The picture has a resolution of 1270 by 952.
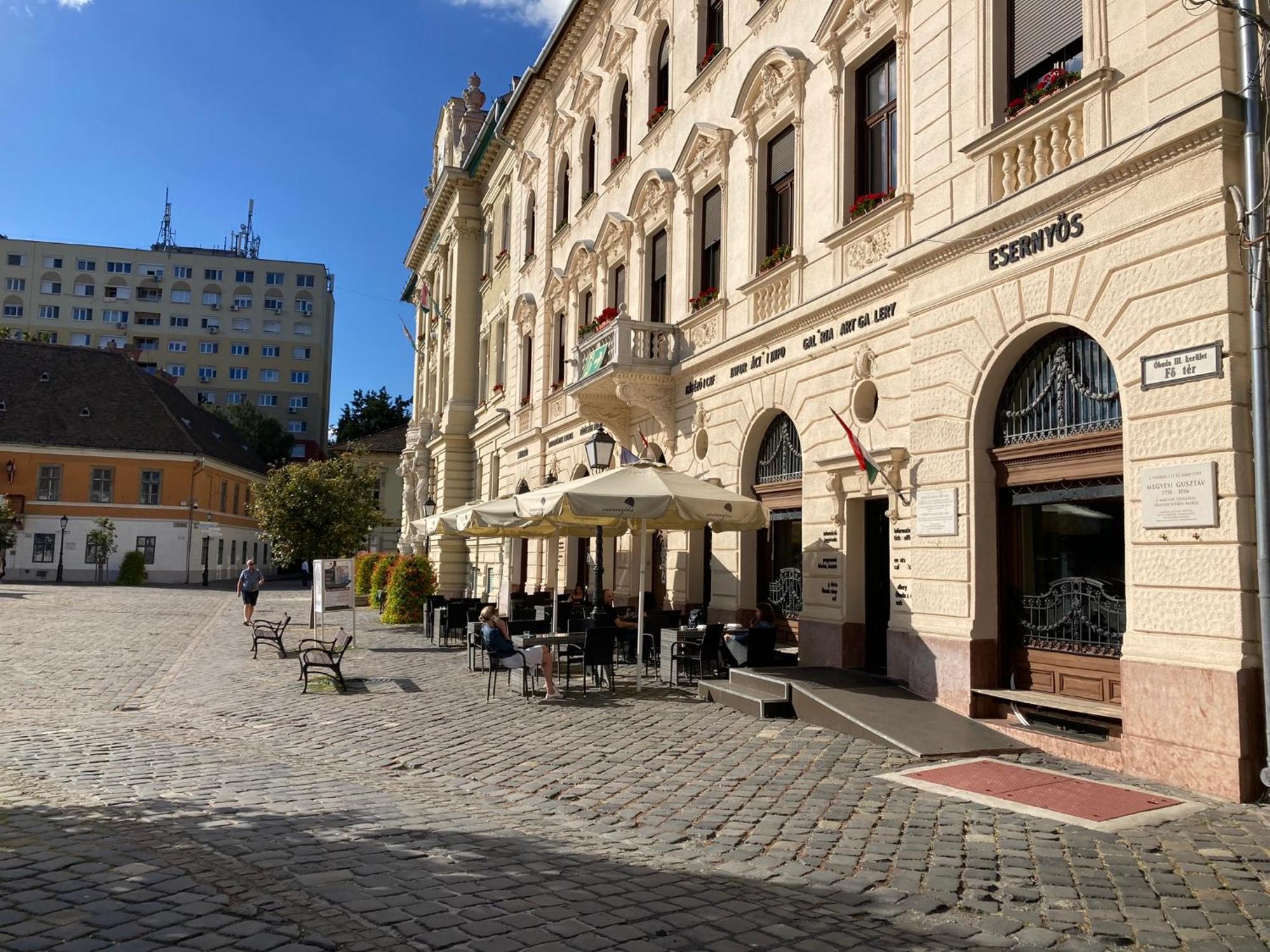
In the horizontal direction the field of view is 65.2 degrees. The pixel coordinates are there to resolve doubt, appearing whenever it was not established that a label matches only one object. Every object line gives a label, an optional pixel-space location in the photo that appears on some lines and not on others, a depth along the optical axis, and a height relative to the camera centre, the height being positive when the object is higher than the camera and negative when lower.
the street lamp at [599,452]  16.28 +1.83
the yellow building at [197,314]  90.94 +22.43
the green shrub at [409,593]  25.88 -0.90
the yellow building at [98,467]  51.62 +4.71
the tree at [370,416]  82.31 +11.86
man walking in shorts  25.30 -0.76
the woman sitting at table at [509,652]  12.63 -1.17
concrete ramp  9.27 -1.52
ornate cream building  8.05 +2.59
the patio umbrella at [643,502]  12.48 +0.78
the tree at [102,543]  50.78 +0.60
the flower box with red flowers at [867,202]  12.76 +4.71
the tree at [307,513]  28.52 +1.30
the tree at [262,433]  83.88 +10.53
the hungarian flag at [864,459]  11.70 +1.25
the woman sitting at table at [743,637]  12.74 -0.95
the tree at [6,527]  43.50 +1.15
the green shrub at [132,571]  49.41 -0.78
